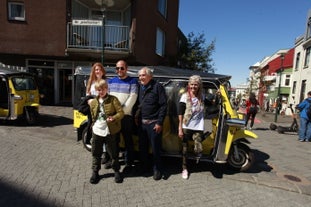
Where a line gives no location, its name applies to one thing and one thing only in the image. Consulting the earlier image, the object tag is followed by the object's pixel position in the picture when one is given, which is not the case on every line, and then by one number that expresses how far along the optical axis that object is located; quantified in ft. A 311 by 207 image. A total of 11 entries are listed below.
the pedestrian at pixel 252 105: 33.96
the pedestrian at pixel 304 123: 28.97
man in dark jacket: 13.71
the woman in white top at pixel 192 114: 14.15
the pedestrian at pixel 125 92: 14.11
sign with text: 25.43
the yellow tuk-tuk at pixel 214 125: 14.87
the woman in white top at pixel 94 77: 14.60
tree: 67.43
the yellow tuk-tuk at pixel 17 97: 26.11
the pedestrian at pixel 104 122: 12.85
